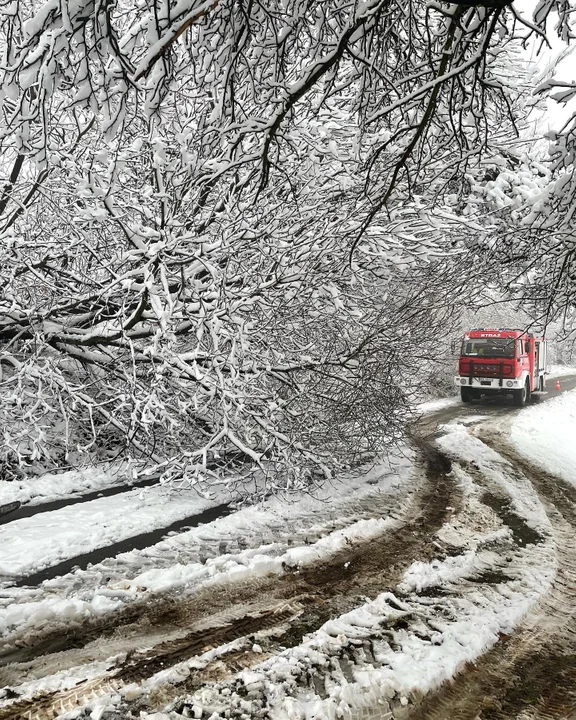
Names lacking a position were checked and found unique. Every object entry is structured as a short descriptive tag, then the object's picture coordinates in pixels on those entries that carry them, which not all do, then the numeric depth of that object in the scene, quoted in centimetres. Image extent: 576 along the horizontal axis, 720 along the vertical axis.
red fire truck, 1889
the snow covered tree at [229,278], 546
